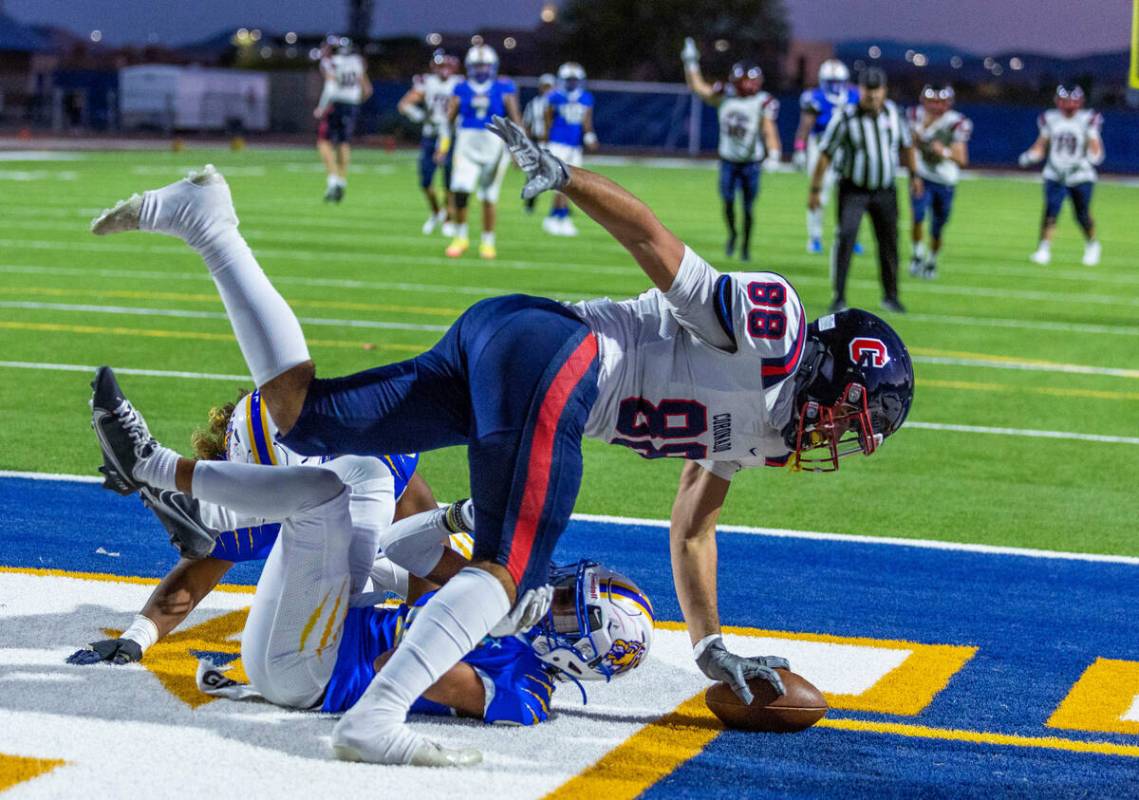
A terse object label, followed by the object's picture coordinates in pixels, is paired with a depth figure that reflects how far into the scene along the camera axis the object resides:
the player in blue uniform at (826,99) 22.36
